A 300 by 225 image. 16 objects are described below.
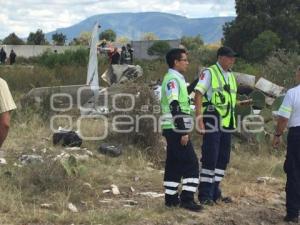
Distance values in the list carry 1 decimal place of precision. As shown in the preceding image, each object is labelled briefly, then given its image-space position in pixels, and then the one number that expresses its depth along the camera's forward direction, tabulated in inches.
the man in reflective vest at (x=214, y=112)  278.1
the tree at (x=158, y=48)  2325.3
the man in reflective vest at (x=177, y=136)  263.4
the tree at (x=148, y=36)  4913.4
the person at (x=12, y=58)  1569.9
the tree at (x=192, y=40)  3335.4
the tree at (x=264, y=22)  1870.1
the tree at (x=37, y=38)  3393.0
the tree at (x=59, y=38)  3393.2
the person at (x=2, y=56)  1564.8
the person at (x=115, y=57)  850.1
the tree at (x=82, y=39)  3401.1
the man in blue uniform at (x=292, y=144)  272.5
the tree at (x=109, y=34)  3686.0
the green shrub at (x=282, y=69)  584.6
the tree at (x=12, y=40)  3021.7
